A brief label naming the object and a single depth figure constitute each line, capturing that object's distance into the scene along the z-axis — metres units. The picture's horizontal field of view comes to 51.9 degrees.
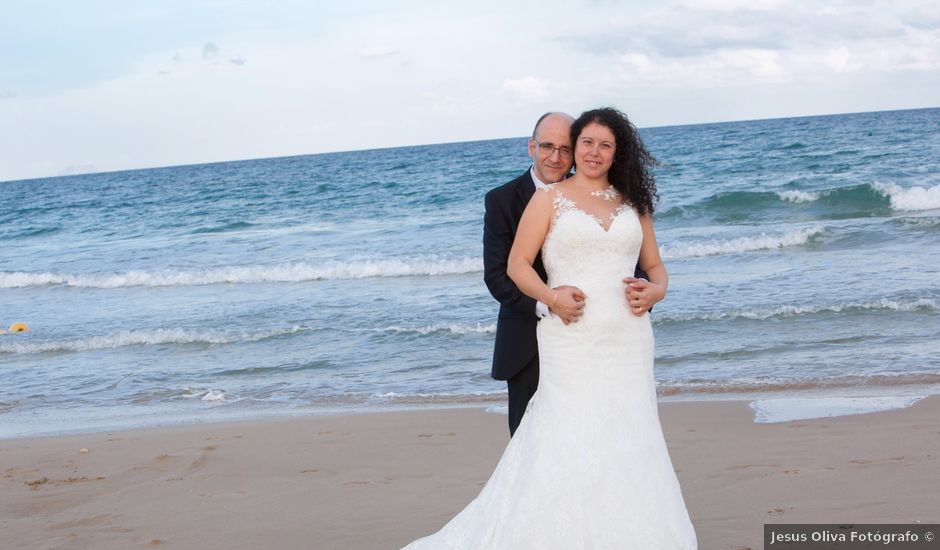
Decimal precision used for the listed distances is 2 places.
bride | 3.50
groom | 3.80
